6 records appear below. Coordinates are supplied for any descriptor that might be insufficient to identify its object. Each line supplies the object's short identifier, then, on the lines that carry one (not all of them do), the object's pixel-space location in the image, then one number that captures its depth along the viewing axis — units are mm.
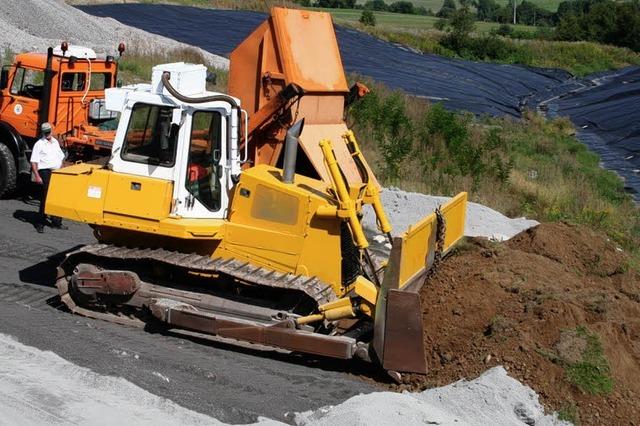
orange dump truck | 15711
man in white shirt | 14250
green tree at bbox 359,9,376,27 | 57181
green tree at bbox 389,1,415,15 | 93200
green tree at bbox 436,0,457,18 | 83625
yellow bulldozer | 9812
